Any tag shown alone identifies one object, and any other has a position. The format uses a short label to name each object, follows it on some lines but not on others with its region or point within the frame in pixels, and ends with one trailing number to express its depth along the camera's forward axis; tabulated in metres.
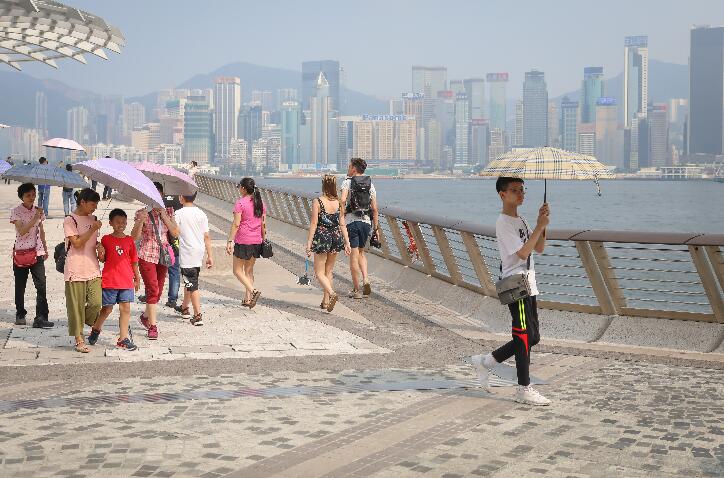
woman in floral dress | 13.64
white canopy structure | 16.36
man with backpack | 14.12
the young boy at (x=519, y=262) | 8.16
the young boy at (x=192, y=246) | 12.23
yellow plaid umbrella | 8.52
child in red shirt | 10.49
